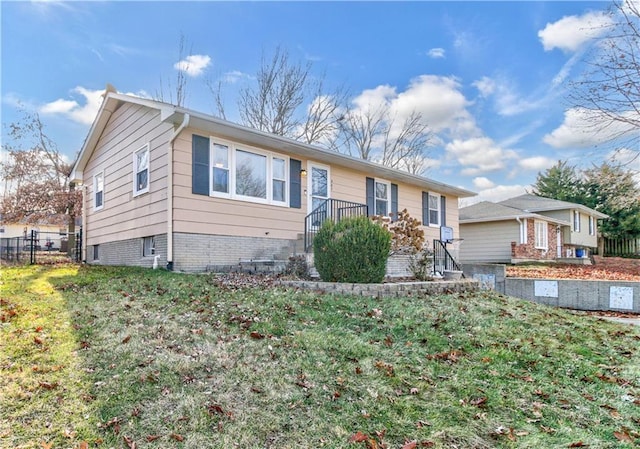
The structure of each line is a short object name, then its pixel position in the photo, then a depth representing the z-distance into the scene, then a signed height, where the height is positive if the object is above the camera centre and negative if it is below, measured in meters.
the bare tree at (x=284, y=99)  19.39 +7.64
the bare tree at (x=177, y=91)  18.22 +7.47
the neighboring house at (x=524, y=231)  19.20 +0.67
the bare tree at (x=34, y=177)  17.61 +3.14
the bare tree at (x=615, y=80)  9.97 +4.47
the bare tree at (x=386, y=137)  23.58 +6.78
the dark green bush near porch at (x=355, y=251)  6.75 -0.15
